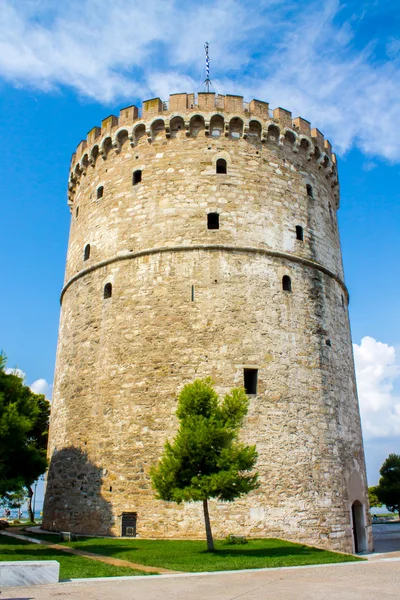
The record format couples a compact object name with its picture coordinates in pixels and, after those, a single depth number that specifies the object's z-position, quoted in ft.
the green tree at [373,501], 164.86
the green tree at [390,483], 94.12
